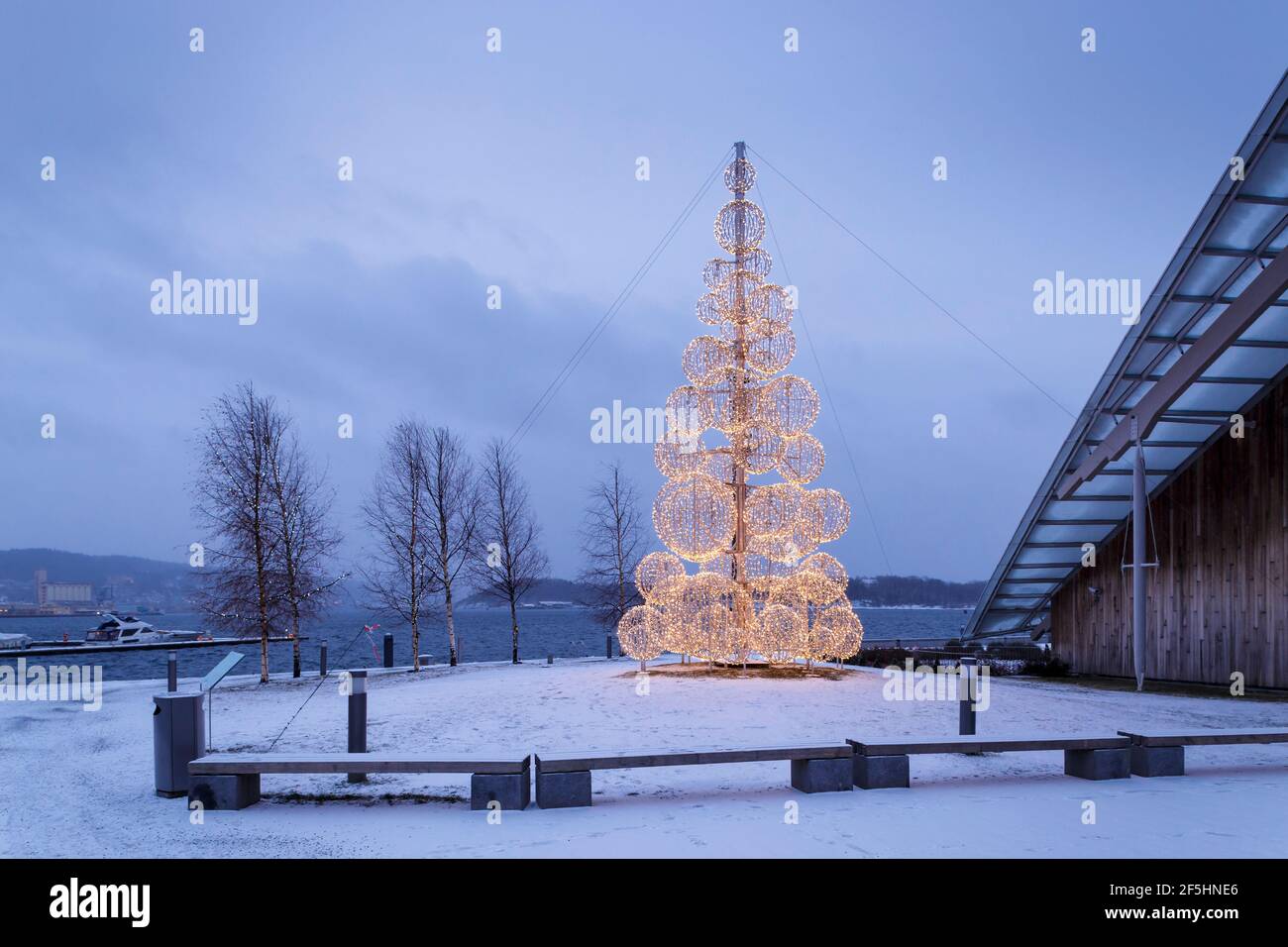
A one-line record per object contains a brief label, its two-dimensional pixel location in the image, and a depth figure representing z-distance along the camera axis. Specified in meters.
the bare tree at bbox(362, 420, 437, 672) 25.34
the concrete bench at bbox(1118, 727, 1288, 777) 7.58
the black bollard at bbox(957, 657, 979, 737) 9.22
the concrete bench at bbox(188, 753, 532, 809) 6.45
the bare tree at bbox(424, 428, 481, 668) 25.80
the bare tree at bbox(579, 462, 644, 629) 30.08
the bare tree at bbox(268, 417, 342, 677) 21.44
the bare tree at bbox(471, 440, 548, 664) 28.17
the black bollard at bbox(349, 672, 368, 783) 8.18
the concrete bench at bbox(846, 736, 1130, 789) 7.07
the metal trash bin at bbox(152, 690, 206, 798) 6.97
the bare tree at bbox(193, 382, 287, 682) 20.89
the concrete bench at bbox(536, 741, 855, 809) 6.54
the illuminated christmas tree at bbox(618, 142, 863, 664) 17.27
